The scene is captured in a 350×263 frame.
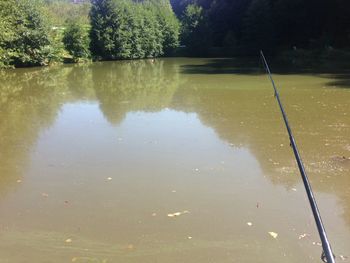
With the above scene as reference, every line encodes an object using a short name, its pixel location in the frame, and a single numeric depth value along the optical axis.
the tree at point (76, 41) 36.19
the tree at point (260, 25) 37.88
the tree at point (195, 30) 43.69
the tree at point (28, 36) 30.52
